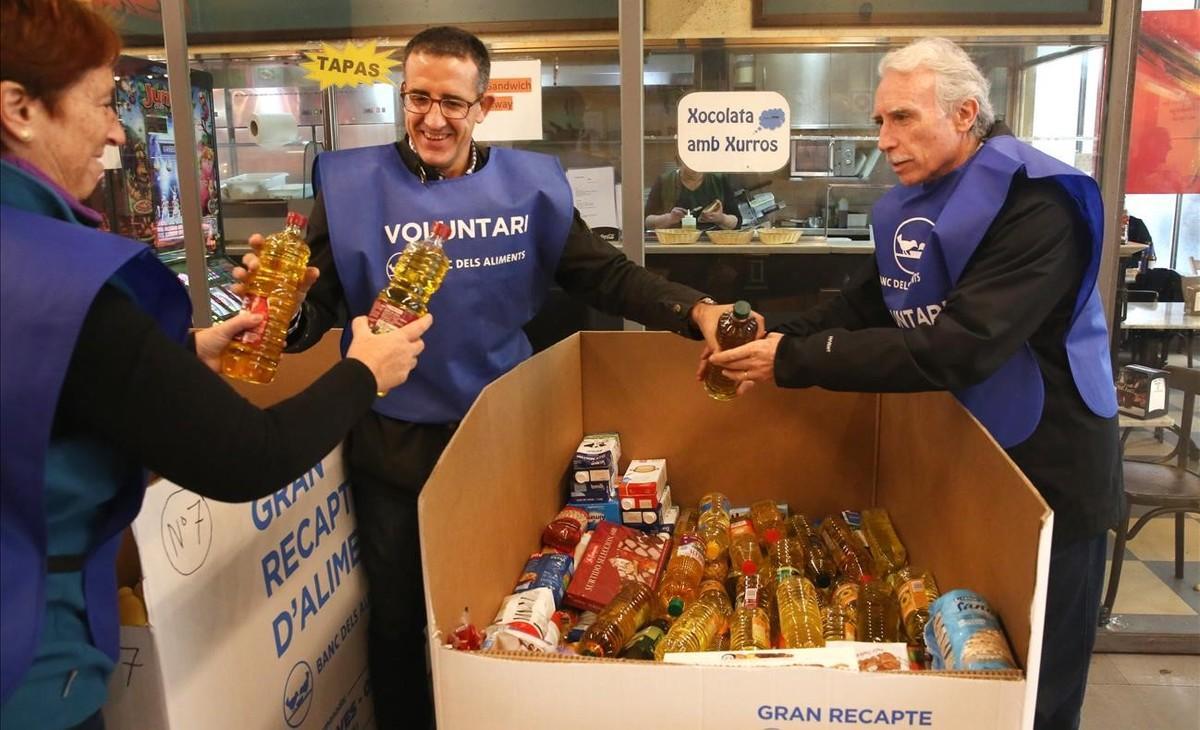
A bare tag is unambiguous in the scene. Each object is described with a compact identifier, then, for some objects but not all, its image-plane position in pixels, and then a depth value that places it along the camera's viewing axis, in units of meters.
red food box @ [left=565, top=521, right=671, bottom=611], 1.91
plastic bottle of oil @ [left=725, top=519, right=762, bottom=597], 2.01
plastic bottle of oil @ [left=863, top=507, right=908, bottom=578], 1.98
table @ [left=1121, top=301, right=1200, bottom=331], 3.22
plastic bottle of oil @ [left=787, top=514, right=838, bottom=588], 1.93
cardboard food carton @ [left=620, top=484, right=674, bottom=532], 2.24
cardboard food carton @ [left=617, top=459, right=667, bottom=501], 2.23
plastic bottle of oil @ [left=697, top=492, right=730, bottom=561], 2.12
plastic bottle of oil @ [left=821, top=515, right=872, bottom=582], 1.98
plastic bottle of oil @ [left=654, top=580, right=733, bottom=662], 1.65
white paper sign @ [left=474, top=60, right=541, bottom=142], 2.79
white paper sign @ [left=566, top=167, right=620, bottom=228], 3.07
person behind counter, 3.10
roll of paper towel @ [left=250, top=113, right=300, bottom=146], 3.24
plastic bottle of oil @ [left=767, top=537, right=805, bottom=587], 2.03
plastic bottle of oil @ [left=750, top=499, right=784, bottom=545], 2.20
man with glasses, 1.79
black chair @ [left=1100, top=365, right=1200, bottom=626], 2.88
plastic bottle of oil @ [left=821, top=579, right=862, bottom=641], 1.73
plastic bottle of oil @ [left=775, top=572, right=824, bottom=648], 1.68
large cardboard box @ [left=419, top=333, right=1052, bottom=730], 1.08
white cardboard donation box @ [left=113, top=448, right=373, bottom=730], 1.24
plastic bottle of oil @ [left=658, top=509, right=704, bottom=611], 1.93
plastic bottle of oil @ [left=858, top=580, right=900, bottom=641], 1.76
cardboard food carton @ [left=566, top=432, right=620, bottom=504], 2.26
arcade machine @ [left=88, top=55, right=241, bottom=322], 3.12
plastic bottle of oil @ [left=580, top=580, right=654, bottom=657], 1.69
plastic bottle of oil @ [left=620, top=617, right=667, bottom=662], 1.60
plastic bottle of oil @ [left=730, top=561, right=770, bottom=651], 1.66
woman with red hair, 0.86
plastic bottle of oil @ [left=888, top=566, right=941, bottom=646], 1.60
